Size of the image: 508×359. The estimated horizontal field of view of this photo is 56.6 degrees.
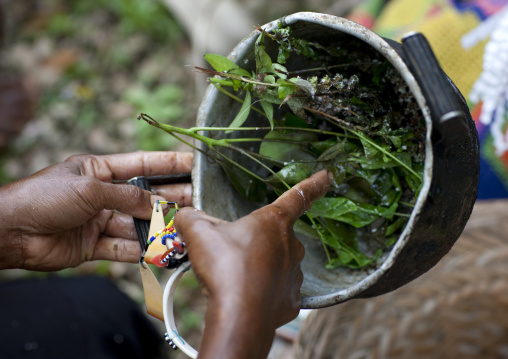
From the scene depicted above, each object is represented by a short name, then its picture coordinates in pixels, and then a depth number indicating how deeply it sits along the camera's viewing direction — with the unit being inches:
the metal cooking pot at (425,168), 28.3
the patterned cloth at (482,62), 53.2
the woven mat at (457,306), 58.5
